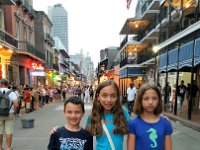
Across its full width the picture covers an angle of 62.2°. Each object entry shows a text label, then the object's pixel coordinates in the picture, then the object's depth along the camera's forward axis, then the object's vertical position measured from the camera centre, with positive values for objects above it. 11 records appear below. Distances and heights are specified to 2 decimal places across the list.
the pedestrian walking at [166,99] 9.39 -1.73
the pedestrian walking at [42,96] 13.19 -2.14
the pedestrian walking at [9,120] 3.95 -1.20
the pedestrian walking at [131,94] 8.76 -1.29
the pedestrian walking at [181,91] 8.69 -1.17
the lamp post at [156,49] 11.21 +1.40
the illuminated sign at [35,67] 16.35 +0.32
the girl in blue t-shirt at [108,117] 1.63 -0.48
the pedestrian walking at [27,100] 9.83 -1.76
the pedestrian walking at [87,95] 16.04 -2.43
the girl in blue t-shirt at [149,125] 1.62 -0.55
